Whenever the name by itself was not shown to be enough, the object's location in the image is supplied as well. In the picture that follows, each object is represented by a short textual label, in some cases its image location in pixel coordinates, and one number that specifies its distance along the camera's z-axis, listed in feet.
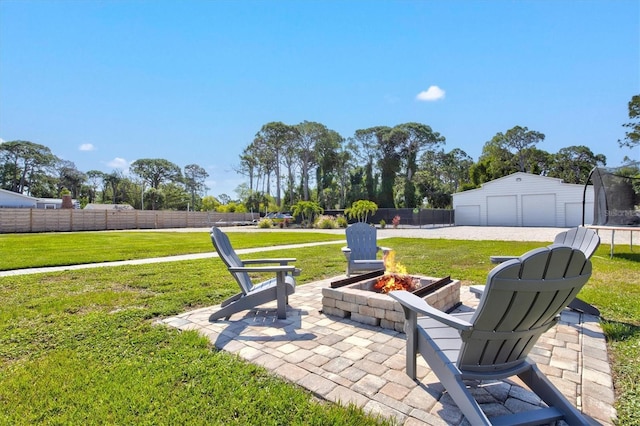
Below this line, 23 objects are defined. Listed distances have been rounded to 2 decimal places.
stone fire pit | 10.13
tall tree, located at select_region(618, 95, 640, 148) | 74.79
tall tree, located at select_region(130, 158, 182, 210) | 169.27
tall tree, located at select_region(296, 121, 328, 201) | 125.08
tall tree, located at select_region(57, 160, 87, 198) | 163.94
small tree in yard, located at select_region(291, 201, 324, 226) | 85.15
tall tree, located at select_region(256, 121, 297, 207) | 125.39
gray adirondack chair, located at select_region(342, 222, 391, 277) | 17.38
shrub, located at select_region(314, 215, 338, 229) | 77.92
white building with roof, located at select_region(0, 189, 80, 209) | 91.03
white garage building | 72.38
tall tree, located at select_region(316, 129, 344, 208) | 126.62
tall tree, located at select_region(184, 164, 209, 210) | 180.34
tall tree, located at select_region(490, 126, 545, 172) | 110.52
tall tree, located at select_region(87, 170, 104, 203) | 177.17
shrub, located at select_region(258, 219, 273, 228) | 82.74
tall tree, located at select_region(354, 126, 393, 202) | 124.57
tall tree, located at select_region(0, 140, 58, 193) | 142.10
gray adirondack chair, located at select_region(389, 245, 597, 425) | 4.71
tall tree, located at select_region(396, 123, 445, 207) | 124.88
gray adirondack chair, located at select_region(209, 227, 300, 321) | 10.76
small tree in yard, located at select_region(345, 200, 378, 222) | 79.71
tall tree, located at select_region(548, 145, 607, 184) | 112.16
